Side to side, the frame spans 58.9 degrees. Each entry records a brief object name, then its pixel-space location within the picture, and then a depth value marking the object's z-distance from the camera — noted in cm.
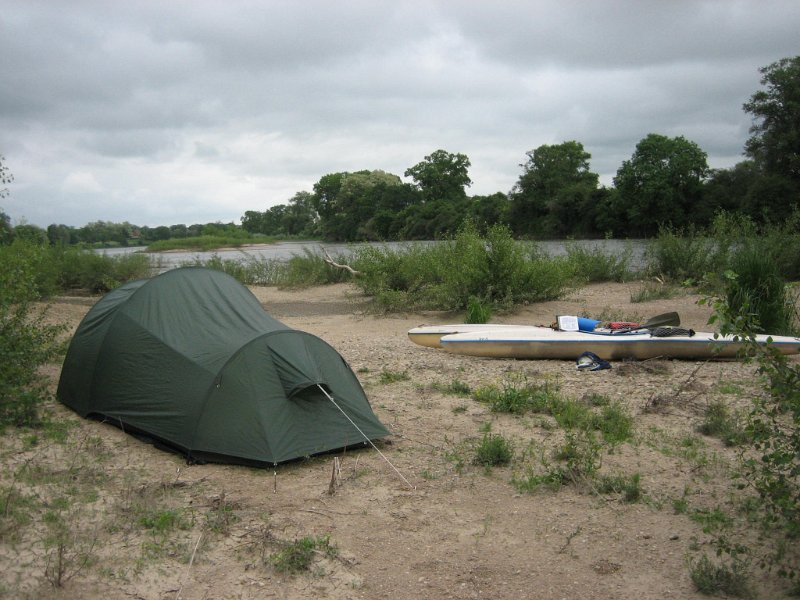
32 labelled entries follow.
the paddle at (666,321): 1060
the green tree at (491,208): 5460
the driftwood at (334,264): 1842
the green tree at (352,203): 6344
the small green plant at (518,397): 749
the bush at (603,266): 2162
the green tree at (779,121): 3691
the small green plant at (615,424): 648
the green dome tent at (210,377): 610
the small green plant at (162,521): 471
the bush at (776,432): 384
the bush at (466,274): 1533
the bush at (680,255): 1961
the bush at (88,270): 2144
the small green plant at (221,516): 479
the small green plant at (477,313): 1342
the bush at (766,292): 1113
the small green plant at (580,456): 553
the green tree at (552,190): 5209
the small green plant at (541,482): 544
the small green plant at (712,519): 445
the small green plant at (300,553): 432
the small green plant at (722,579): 394
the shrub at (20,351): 641
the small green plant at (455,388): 834
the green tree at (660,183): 4525
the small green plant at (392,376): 909
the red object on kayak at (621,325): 1051
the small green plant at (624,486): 522
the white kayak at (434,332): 1143
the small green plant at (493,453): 597
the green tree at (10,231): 1598
